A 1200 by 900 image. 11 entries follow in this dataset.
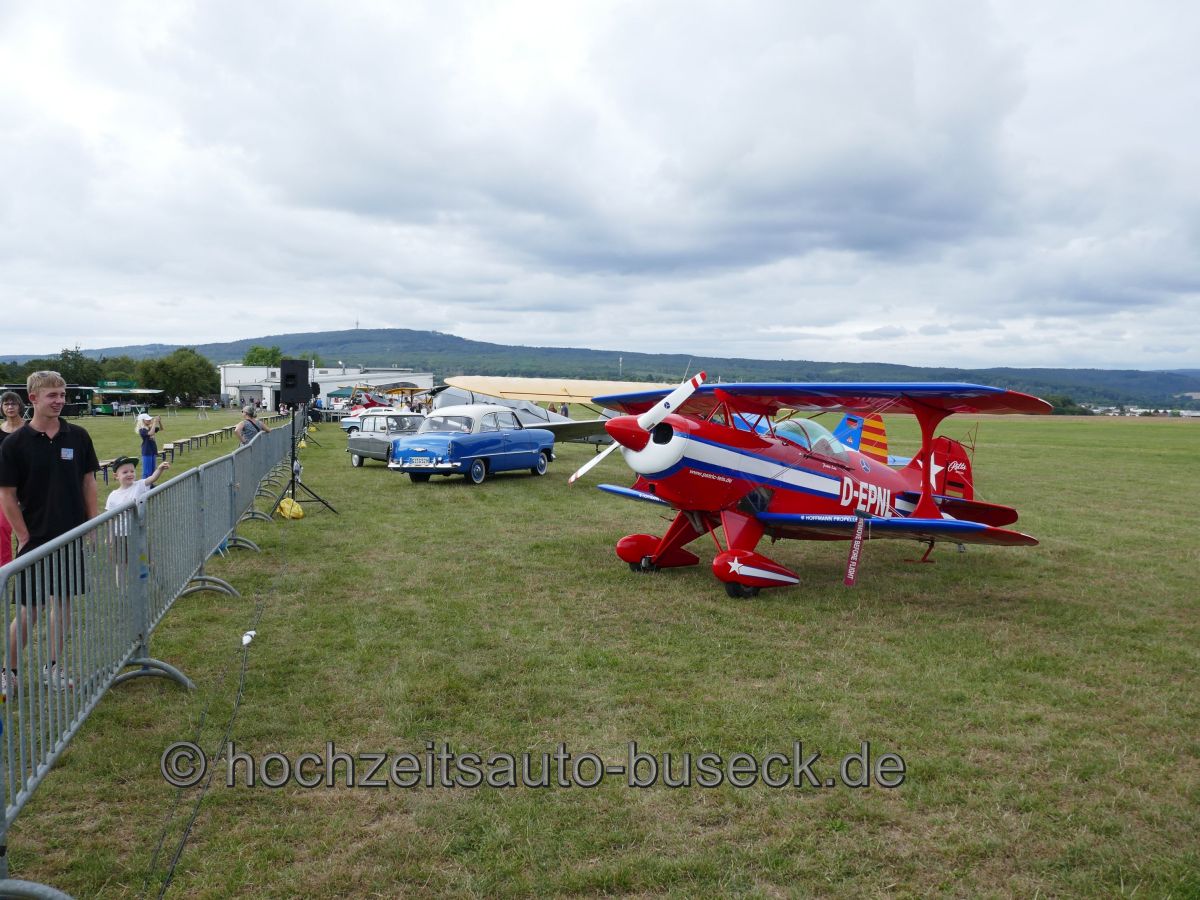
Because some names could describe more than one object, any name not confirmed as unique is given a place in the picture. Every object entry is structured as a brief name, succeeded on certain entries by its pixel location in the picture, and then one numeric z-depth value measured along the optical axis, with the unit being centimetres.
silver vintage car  2039
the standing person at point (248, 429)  1509
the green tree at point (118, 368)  10691
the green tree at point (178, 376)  9456
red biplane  788
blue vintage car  1673
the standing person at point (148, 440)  1270
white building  8556
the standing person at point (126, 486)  728
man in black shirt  436
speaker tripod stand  1285
